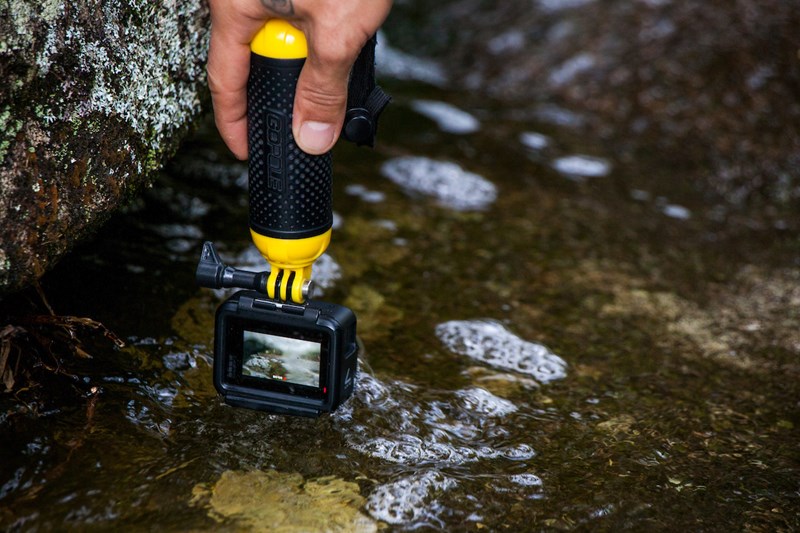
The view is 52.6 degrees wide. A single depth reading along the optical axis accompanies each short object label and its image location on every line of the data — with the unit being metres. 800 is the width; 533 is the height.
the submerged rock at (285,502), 1.50
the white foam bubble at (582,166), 3.52
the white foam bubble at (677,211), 3.21
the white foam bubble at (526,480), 1.67
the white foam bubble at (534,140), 3.72
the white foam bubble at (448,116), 3.81
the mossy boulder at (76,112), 1.53
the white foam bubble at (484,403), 1.93
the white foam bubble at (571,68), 4.30
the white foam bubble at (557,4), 4.54
